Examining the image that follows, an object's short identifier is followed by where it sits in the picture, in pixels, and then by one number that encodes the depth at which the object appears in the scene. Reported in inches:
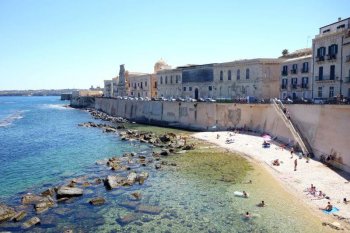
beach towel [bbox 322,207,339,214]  768.2
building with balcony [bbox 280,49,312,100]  1704.0
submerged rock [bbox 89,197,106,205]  876.6
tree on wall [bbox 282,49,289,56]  2442.9
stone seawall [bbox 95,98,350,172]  1117.1
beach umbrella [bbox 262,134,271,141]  1487.5
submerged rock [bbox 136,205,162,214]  819.4
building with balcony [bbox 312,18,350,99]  1379.2
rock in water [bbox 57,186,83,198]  925.2
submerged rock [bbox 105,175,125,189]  1008.3
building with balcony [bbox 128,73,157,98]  3299.7
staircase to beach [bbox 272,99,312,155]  1285.7
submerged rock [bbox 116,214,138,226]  761.6
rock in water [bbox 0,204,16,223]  779.9
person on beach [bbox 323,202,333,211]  774.5
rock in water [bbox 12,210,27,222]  776.3
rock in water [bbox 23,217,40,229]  740.6
